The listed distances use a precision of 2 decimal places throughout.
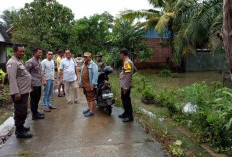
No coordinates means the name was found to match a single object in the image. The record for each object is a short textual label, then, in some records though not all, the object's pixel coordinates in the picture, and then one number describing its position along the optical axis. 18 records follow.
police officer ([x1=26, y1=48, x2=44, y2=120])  5.63
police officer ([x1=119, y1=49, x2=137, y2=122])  5.43
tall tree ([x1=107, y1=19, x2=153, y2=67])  15.48
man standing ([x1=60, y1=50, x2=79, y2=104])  7.12
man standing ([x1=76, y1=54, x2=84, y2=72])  13.63
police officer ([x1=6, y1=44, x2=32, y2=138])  4.36
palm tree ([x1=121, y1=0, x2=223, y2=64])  9.52
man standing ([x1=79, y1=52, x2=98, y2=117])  5.96
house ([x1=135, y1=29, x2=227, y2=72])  17.81
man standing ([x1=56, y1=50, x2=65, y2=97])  8.87
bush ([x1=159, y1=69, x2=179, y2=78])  15.23
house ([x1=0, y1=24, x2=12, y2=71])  17.89
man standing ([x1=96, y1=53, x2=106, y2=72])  7.97
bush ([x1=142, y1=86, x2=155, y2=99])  7.67
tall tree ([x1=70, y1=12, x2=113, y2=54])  22.59
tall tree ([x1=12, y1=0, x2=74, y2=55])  17.41
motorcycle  6.11
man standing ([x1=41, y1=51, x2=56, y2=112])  6.45
